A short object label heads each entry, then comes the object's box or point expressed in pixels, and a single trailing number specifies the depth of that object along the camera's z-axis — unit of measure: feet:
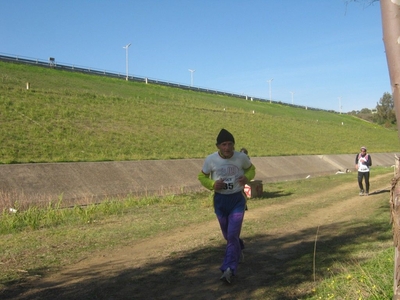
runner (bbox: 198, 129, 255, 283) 19.95
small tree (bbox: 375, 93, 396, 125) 310.24
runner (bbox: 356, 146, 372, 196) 52.49
